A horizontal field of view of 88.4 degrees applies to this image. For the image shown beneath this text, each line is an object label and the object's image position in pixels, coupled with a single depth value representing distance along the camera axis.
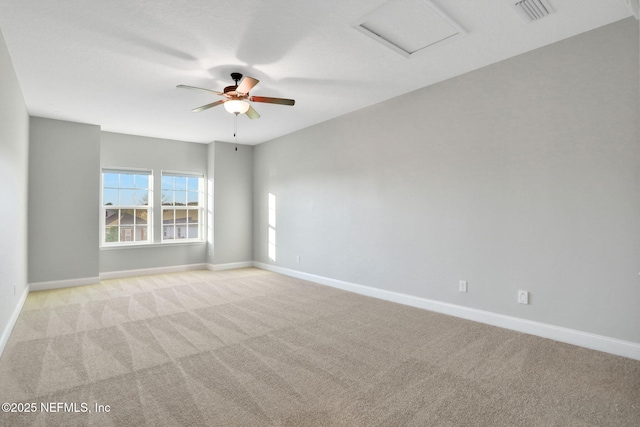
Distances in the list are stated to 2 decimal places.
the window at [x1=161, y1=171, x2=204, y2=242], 6.75
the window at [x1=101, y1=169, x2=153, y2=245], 6.14
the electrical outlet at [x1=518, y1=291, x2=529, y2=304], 3.22
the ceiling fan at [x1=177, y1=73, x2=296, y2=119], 3.37
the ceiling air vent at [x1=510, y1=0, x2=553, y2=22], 2.48
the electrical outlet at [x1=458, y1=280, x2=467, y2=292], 3.68
